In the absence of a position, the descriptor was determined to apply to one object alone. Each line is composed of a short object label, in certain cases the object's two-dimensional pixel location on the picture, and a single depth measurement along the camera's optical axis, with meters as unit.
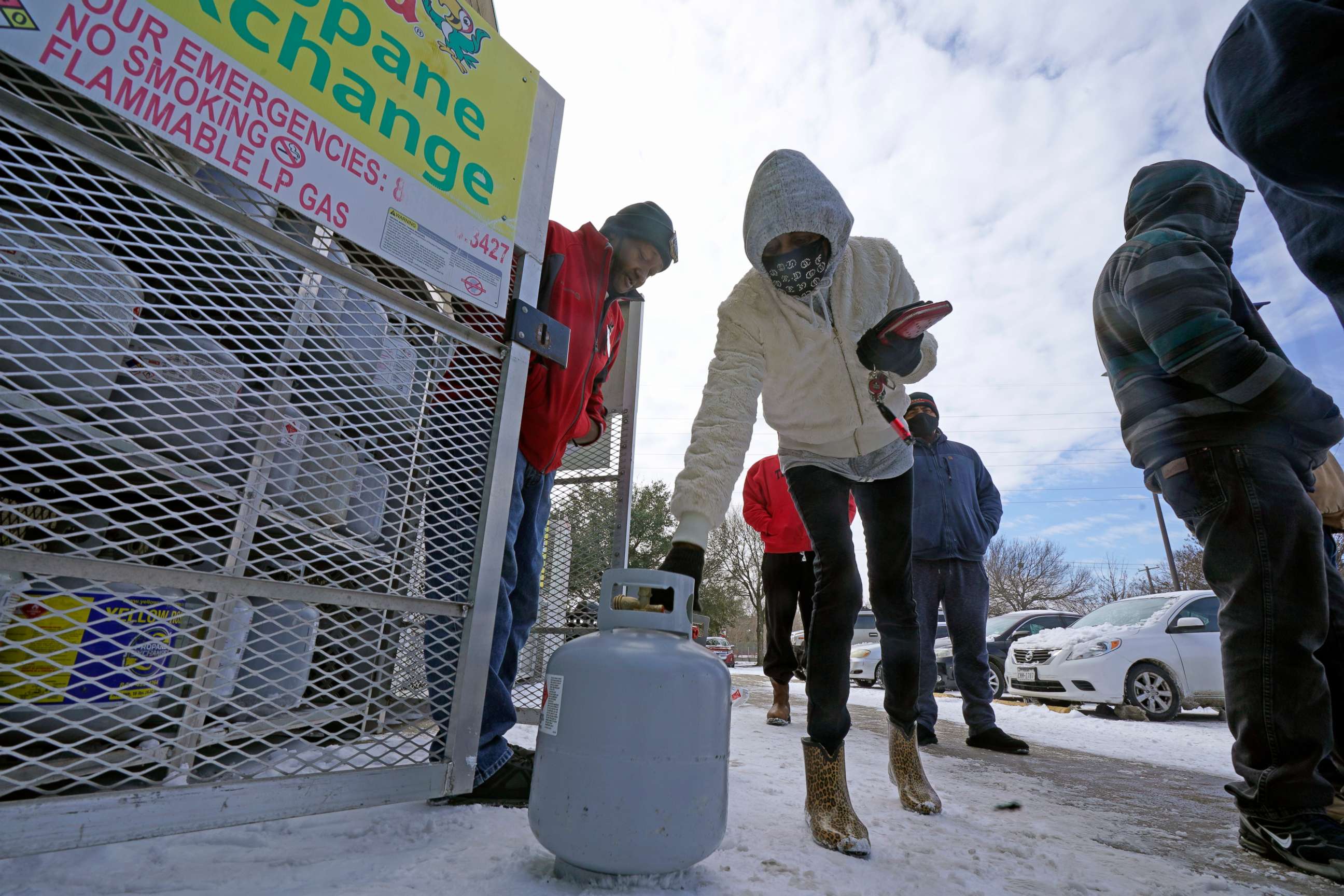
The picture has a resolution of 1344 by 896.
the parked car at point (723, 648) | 13.66
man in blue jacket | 3.46
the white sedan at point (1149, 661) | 5.74
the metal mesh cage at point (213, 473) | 1.04
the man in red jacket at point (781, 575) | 4.29
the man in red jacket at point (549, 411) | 1.74
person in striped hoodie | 1.52
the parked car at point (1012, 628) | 8.57
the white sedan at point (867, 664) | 10.45
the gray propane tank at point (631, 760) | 1.06
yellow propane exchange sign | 1.08
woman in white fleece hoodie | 1.78
